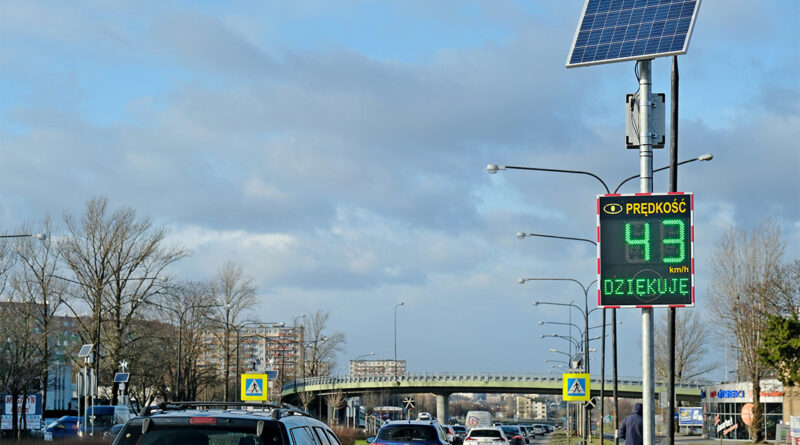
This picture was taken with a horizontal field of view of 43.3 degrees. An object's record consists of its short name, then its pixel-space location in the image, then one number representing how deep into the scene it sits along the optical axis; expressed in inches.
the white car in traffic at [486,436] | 1490.9
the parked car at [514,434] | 2111.2
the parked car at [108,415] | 1866.4
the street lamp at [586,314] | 2087.4
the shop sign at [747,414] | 2256.4
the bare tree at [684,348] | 4018.2
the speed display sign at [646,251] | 519.5
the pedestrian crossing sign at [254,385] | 1293.1
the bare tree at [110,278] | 2465.6
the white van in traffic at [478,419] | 3179.1
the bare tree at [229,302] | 3202.0
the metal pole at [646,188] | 524.1
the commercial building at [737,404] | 2849.4
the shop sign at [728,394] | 3190.0
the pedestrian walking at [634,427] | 851.4
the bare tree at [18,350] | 2284.7
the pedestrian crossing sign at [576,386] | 1493.6
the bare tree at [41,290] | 2588.6
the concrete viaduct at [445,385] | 4106.8
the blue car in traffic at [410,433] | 850.8
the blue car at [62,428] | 1802.2
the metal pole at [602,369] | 1811.0
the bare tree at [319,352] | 4411.9
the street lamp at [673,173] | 779.4
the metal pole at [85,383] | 1291.8
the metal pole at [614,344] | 1576.5
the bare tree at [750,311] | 2586.1
